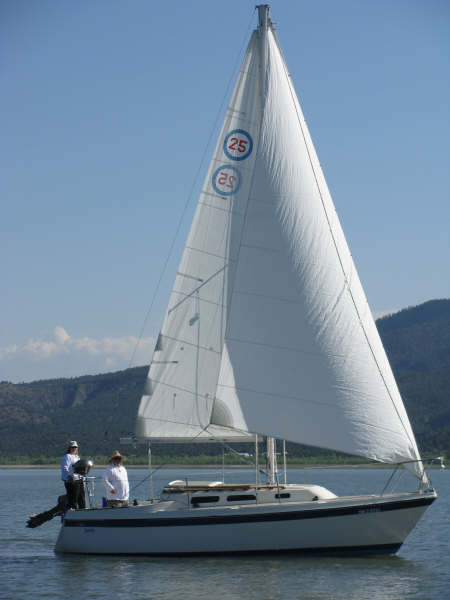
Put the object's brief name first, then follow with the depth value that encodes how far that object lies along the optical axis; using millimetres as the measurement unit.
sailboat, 22312
